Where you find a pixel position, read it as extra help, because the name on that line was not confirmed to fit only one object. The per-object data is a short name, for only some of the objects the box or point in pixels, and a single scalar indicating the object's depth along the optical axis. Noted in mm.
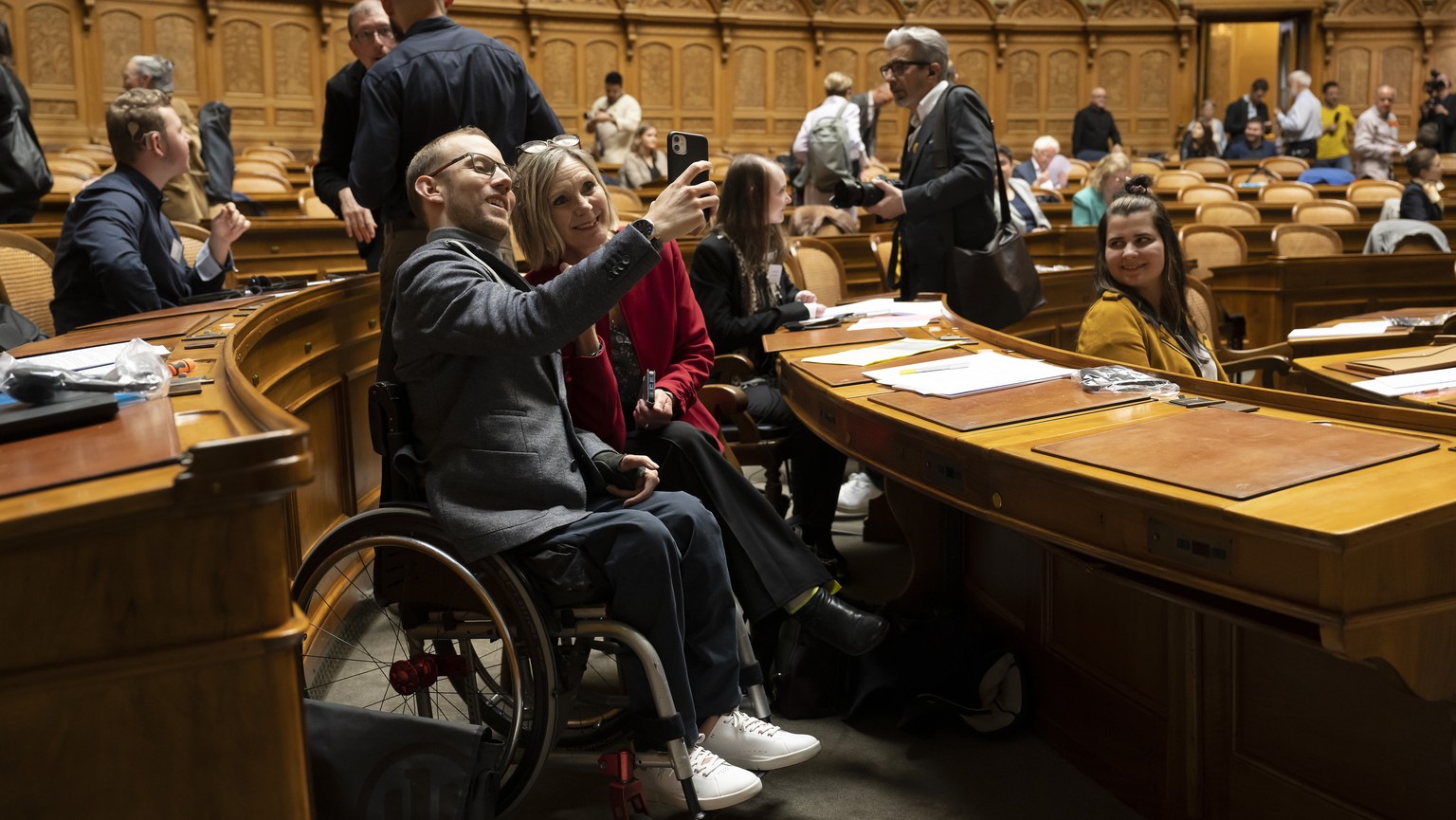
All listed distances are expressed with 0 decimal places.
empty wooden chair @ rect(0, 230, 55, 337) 2982
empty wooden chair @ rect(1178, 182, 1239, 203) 8062
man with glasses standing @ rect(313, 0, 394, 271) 2992
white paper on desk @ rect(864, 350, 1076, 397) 2236
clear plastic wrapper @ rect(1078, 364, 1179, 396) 2102
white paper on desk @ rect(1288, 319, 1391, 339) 3727
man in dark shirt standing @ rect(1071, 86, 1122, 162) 12031
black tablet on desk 1304
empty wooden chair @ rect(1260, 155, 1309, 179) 10836
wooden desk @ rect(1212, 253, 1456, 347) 5633
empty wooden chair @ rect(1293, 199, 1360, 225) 7312
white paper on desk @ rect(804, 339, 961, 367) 2730
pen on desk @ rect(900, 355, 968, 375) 2479
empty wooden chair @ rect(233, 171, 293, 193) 7488
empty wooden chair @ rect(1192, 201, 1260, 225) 7305
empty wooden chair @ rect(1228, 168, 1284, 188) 9844
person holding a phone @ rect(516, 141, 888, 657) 2156
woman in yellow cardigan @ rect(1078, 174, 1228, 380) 2623
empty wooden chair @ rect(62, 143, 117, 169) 8305
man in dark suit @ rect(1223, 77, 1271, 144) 12133
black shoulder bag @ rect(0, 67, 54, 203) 4141
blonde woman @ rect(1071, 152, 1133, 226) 6238
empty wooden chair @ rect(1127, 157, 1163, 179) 10340
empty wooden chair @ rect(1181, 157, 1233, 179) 10742
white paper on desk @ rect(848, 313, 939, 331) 3268
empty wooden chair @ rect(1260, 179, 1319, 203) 8531
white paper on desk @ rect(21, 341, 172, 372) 1794
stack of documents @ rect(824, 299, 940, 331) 3322
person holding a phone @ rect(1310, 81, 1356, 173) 12109
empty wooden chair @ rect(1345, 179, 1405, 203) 8836
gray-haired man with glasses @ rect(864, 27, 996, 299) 3551
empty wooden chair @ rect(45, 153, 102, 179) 6836
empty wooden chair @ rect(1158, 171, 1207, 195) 9039
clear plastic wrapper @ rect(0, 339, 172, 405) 1401
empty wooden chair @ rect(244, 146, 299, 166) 9088
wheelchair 1768
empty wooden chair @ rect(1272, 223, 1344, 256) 6219
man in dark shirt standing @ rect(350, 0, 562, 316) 2723
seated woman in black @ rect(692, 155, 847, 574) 3420
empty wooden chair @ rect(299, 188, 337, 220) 6527
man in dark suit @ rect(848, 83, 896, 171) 8141
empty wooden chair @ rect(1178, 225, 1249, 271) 6012
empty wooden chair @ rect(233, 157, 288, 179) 8086
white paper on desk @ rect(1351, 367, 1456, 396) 2361
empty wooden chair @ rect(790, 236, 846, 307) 4758
